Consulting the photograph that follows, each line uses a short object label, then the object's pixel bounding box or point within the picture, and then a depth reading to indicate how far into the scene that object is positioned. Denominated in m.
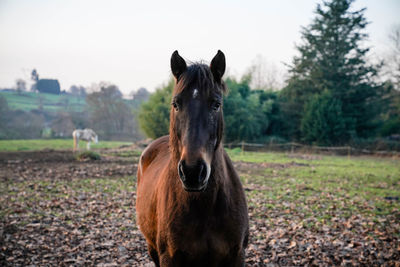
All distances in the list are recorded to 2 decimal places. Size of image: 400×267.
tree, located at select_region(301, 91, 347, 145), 26.72
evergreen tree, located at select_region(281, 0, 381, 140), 28.34
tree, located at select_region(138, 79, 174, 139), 28.28
